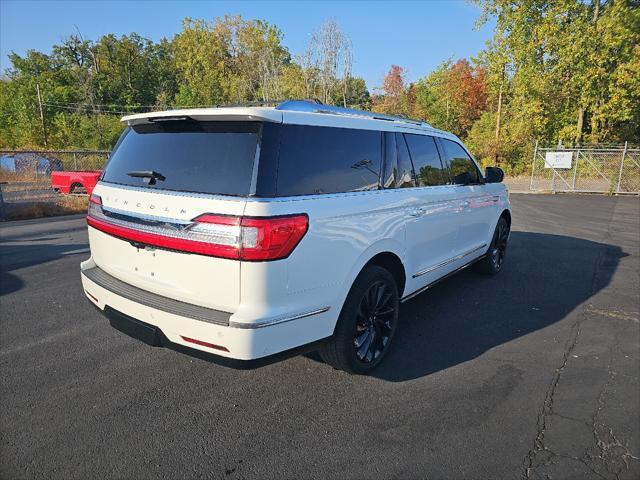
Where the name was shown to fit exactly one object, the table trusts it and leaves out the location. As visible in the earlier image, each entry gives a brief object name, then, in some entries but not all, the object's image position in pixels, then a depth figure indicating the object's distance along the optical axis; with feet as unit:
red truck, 44.29
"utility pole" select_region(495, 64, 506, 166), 94.44
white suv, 7.55
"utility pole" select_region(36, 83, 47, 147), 124.36
